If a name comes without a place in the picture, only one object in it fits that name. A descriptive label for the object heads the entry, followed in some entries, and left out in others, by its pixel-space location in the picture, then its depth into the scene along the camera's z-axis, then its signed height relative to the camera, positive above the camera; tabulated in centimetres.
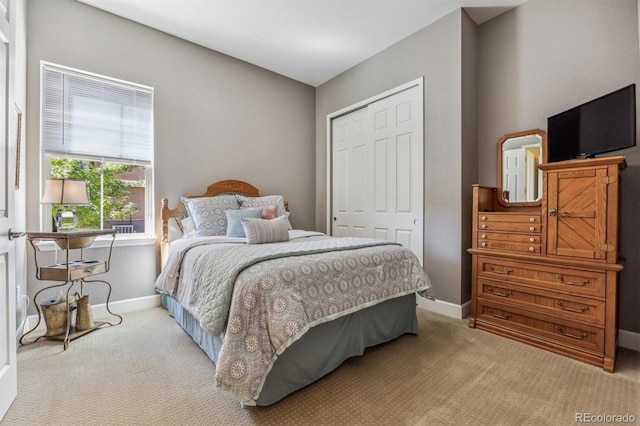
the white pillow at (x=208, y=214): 298 -5
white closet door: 329 +51
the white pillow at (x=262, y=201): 334 +10
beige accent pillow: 250 -18
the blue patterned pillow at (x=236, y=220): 288 -10
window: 265 +64
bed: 149 -55
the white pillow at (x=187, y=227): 310 -19
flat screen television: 199 +64
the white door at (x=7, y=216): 149 -4
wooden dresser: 195 -41
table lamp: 224 +9
